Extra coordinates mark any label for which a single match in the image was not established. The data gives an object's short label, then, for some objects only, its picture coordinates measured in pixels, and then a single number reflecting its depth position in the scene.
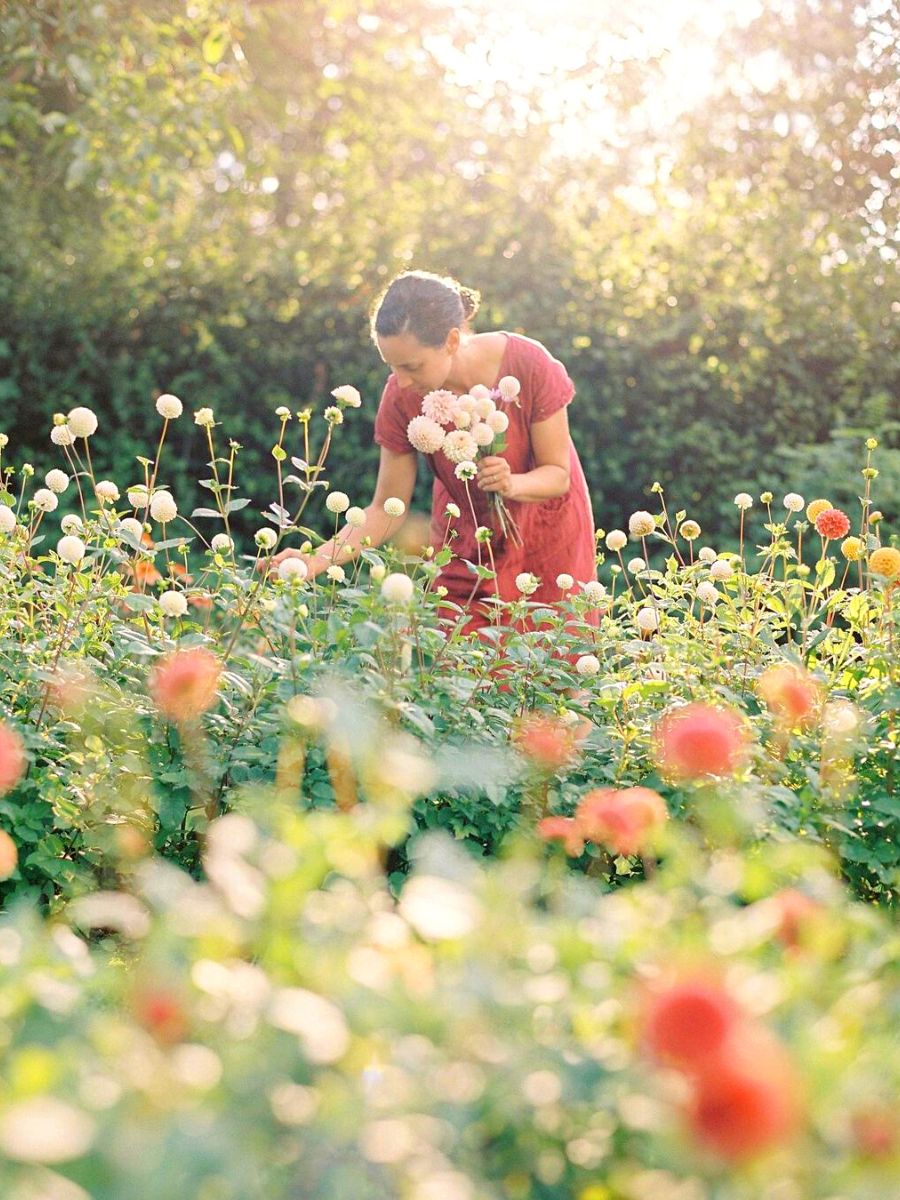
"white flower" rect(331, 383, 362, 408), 2.65
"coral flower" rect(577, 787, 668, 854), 1.43
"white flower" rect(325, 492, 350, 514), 2.60
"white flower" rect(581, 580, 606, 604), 2.72
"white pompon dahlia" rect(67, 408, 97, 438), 2.64
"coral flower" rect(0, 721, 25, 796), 1.56
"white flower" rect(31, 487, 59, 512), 2.68
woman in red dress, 3.18
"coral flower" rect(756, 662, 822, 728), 2.06
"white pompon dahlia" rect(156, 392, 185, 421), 2.78
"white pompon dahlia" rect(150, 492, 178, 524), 2.55
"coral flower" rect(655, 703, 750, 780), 1.61
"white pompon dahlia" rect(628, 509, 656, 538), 2.81
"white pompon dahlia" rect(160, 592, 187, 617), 2.33
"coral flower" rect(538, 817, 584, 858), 1.76
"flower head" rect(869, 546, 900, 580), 2.38
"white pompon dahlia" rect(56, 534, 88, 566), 2.48
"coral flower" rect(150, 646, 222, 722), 1.95
